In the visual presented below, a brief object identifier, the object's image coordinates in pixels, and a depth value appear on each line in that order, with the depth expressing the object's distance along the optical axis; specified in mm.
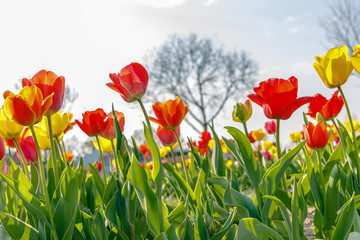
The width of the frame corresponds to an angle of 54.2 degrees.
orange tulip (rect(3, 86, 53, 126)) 931
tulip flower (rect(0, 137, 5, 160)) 1444
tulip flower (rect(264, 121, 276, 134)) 2261
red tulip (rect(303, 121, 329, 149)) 1262
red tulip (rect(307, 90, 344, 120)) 1446
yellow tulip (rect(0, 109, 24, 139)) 1287
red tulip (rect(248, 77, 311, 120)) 1106
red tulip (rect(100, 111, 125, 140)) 1429
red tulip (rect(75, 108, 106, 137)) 1360
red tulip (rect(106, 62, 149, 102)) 1179
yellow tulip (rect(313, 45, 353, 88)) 1154
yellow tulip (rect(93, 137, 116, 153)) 1842
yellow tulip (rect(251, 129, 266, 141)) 3572
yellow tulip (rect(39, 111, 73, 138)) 1404
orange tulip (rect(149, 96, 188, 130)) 1307
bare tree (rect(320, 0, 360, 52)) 14031
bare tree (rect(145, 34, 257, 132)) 18391
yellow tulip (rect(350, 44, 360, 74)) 1062
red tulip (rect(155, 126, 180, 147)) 1699
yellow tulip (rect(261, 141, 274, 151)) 4754
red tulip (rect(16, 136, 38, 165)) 1582
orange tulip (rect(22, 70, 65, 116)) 1020
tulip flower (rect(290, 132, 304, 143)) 3577
